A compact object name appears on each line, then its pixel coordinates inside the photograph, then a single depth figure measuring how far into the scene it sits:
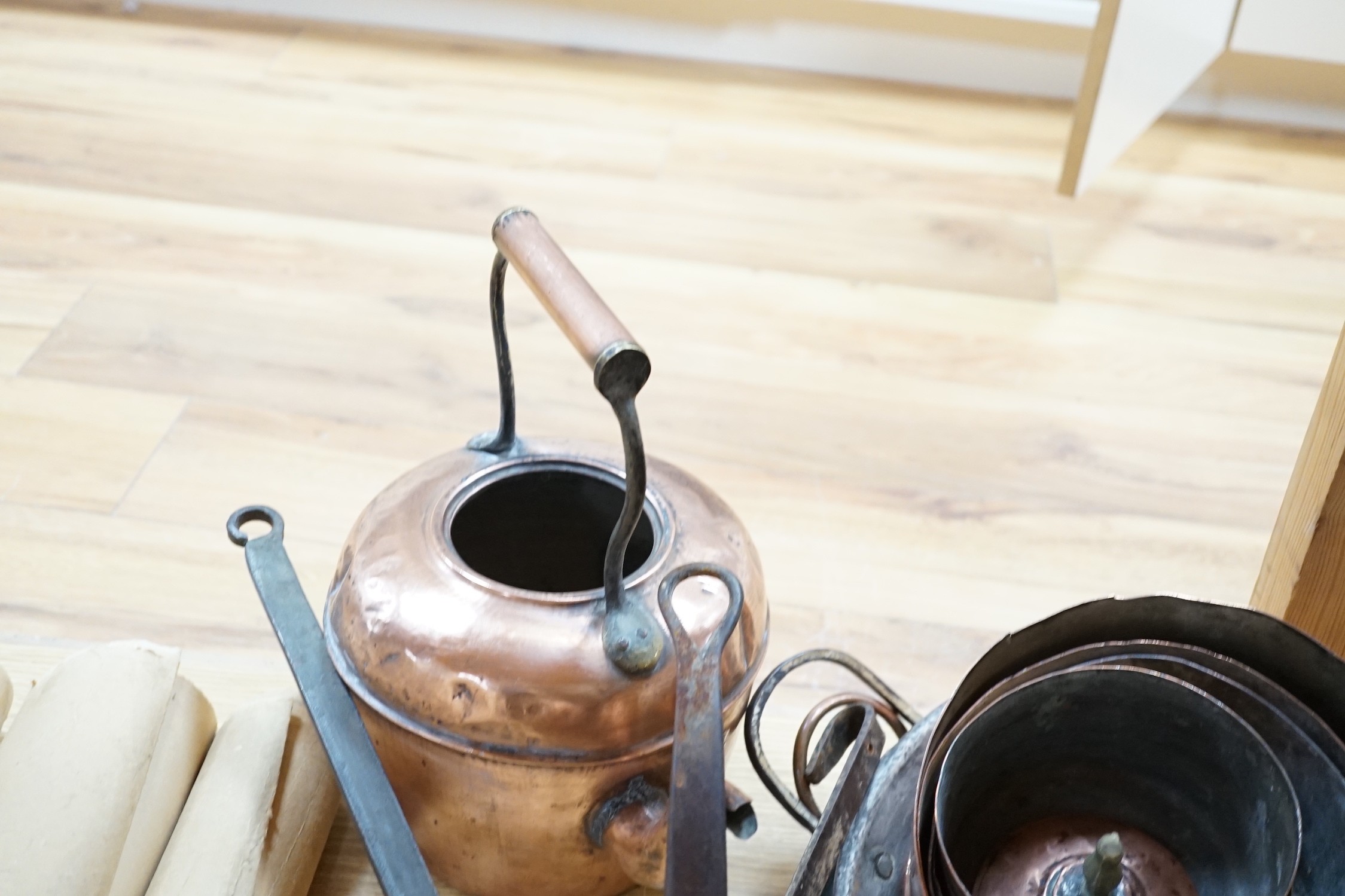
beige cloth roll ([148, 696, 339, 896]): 0.59
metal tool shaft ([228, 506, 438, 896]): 0.54
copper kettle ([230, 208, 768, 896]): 0.52
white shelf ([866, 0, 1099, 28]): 1.66
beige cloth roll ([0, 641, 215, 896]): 0.54
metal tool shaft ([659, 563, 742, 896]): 0.49
